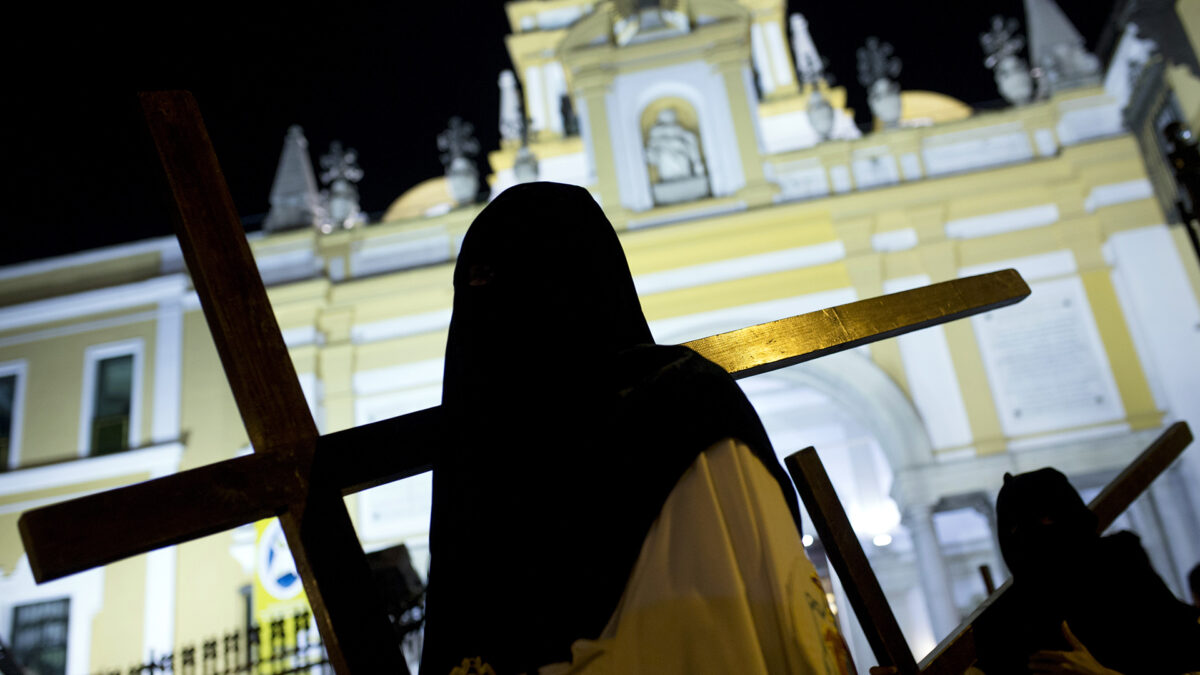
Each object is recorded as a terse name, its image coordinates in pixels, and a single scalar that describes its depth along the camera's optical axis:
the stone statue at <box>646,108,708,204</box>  12.94
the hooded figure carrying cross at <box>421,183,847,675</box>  1.27
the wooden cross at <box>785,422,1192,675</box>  1.98
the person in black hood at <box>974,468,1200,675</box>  2.39
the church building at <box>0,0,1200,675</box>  10.88
